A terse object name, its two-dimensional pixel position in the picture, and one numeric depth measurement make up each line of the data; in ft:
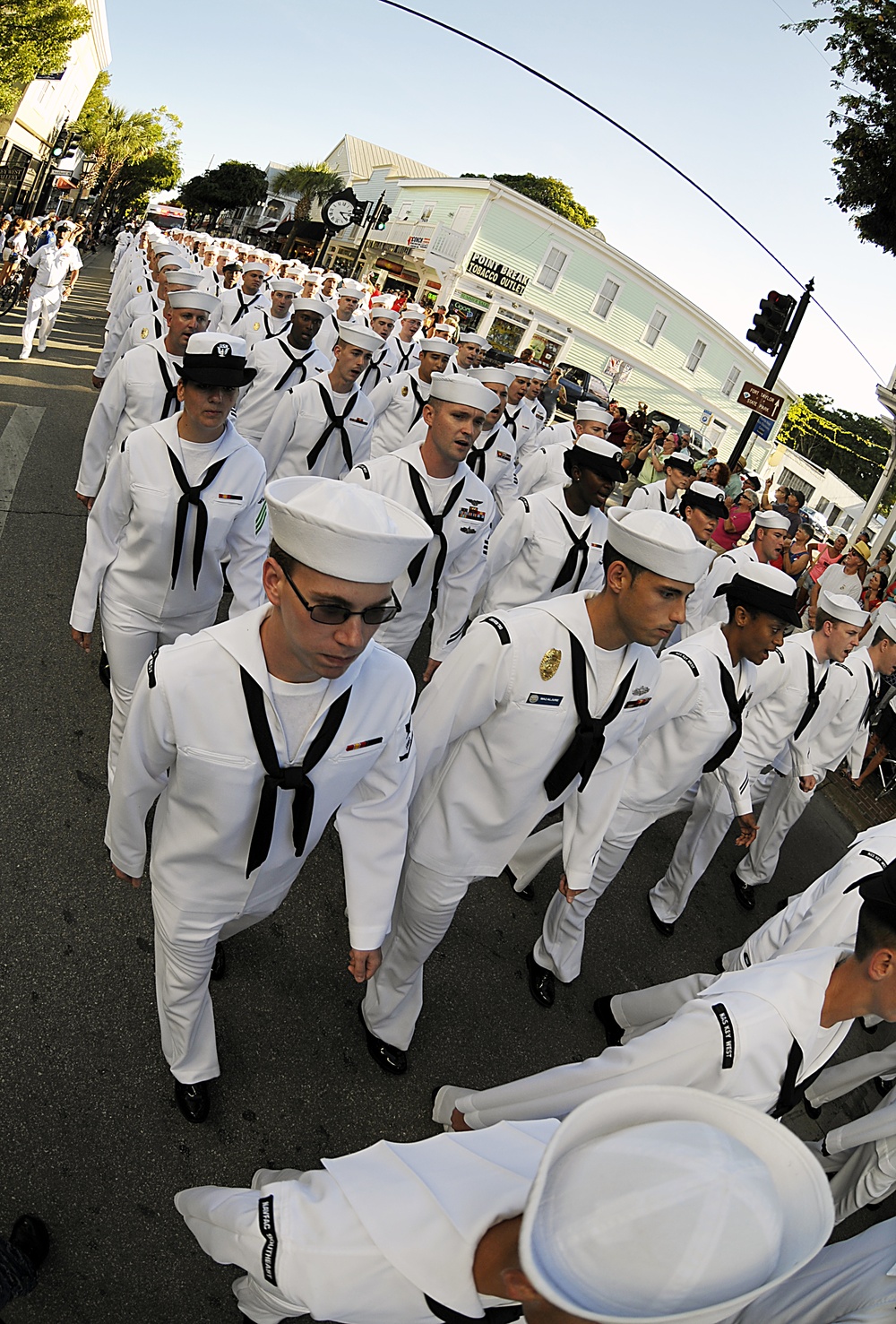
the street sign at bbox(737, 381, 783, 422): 44.93
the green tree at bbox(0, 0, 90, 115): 76.43
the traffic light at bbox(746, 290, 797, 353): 48.01
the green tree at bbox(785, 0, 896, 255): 43.83
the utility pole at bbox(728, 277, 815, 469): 48.03
